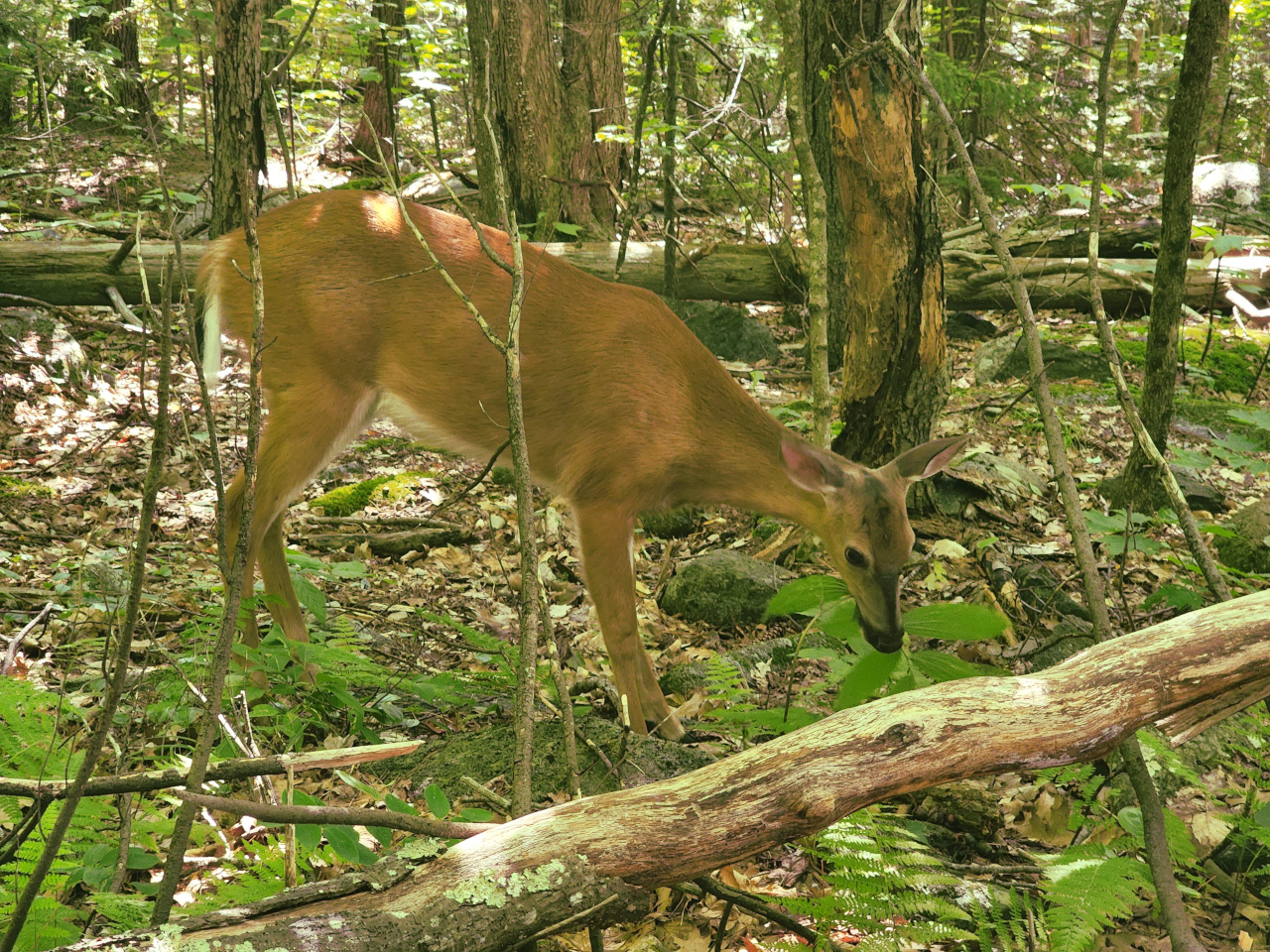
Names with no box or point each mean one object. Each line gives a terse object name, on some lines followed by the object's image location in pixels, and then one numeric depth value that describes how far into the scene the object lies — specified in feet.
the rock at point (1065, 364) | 27.78
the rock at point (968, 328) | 32.35
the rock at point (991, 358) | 27.99
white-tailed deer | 15.20
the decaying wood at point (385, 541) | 19.51
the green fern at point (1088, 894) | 6.89
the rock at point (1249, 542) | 16.57
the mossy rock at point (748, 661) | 14.60
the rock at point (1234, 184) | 37.86
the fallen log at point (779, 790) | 5.46
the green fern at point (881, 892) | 7.05
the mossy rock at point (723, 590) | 17.10
